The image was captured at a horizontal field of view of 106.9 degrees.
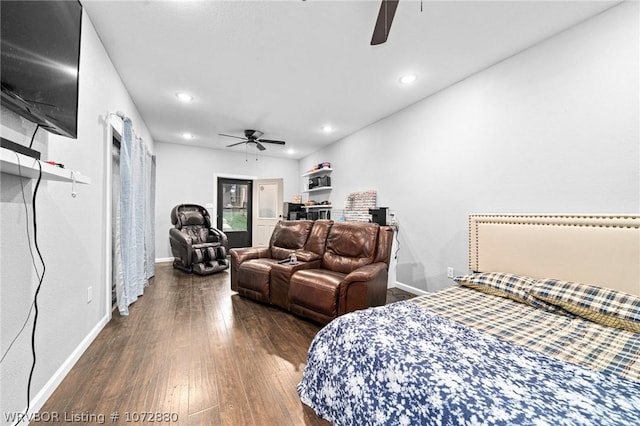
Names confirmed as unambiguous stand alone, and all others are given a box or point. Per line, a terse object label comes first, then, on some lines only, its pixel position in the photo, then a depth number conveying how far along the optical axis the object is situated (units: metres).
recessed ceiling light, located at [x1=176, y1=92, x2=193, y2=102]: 3.22
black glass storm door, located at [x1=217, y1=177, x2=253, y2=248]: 6.16
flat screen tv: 0.95
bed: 0.77
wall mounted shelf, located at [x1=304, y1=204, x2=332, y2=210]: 5.32
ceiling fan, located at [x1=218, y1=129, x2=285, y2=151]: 4.50
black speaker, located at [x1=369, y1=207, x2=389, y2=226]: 3.64
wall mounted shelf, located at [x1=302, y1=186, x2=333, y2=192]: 5.36
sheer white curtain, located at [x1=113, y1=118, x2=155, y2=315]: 2.59
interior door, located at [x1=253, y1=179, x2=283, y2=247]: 6.17
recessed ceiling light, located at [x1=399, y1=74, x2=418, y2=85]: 2.80
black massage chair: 4.27
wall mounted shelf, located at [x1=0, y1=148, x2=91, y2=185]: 0.89
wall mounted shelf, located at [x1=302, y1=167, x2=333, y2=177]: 5.31
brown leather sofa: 2.23
